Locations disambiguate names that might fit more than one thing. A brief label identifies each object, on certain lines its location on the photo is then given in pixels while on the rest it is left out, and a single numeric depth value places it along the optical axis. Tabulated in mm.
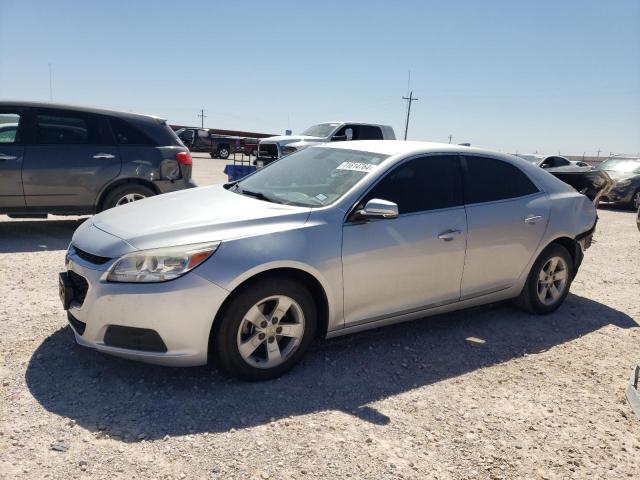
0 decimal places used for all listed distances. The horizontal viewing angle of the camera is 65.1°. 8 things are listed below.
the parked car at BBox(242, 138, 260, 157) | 28203
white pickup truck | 13680
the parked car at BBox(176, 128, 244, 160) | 30477
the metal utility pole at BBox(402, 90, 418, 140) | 55234
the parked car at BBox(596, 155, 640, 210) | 13797
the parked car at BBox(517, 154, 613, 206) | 7023
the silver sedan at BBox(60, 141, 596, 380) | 2871
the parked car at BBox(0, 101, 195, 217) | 6273
